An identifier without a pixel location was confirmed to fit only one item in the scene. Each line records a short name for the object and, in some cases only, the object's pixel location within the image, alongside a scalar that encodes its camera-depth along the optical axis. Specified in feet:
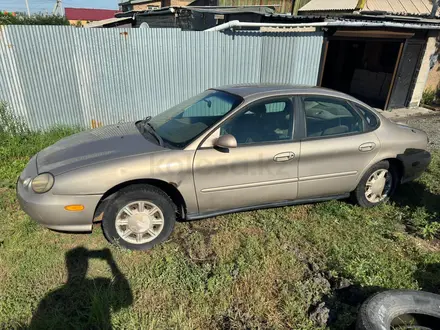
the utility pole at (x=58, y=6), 131.42
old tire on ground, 7.58
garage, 30.66
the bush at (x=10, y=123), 19.38
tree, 75.86
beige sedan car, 9.85
